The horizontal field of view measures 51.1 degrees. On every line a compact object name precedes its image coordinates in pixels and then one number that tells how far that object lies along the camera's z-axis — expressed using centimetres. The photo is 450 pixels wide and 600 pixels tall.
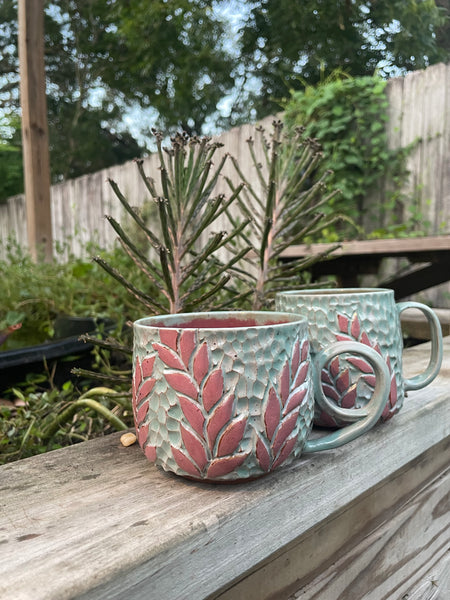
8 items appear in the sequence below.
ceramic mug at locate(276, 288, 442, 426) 54
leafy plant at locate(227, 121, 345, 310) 78
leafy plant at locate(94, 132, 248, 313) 65
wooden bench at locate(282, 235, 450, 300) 144
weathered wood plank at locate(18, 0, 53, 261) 249
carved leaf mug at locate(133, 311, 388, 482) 40
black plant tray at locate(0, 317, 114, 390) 93
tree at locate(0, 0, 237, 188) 757
